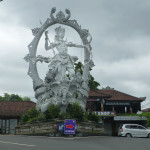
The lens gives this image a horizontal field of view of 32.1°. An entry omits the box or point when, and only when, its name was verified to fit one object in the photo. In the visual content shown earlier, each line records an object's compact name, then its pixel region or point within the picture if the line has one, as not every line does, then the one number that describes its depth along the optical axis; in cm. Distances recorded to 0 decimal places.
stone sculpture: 2384
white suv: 2317
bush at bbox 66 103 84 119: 2173
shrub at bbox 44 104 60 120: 2092
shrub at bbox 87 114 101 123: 2380
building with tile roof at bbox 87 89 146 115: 3944
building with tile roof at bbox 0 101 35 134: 3183
